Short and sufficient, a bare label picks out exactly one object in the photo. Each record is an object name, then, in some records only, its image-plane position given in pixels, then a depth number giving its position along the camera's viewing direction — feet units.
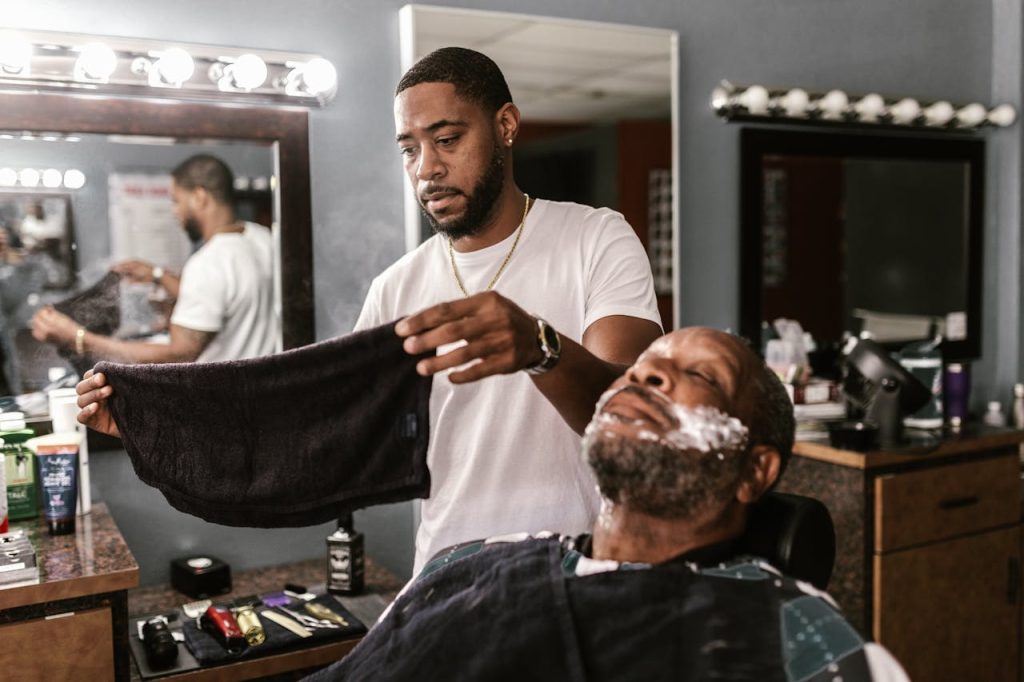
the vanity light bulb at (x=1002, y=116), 11.16
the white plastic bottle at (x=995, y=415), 10.86
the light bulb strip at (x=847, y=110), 9.46
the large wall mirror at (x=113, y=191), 6.81
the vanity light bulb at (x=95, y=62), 6.77
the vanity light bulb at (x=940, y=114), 10.66
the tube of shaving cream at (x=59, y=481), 6.30
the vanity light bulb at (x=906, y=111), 10.41
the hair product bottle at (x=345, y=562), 7.12
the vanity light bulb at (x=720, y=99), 9.43
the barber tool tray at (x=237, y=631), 6.01
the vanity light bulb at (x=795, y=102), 9.64
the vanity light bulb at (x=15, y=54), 6.57
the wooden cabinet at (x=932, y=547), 8.55
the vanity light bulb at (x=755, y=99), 9.45
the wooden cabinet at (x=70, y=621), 5.33
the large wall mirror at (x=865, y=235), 9.96
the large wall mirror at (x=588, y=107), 8.17
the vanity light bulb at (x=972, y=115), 10.91
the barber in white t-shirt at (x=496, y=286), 5.55
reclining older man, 3.96
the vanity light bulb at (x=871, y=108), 10.17
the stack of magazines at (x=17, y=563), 5.36
